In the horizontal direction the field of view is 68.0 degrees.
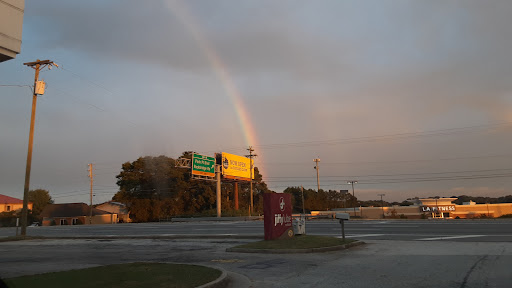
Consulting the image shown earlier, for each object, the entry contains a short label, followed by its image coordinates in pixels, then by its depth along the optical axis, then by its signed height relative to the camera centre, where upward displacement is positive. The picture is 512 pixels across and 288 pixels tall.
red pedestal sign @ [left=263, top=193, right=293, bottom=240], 14.89 -0.15
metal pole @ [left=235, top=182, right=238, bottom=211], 63.39 +3.06
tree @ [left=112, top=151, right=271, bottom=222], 68.44 +4.64
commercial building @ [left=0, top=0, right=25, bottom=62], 5.95 +3.03
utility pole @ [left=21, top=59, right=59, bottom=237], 24.58 +6.50
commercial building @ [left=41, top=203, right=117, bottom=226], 73.69 +0.69
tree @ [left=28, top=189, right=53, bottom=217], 92.44 +4.98
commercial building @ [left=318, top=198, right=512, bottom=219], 79.75 -0.26
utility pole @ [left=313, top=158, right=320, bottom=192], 75.58 +7.98
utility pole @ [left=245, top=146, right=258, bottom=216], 72.79 +11.18
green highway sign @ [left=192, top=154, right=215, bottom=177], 55.34 +7.28
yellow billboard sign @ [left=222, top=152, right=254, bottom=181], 60.65 +7.74
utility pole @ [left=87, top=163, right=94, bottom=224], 75.05 +9.16
